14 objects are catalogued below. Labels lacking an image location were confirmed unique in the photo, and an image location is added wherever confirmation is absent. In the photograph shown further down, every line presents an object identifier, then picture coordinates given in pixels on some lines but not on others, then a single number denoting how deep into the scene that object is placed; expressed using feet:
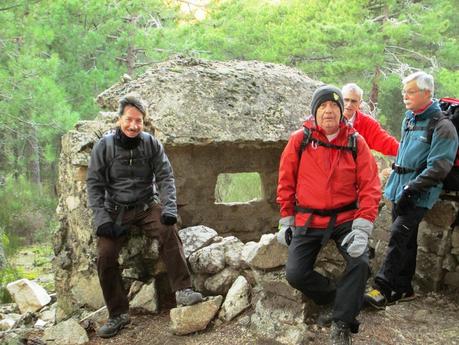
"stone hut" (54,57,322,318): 16.87
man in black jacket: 13.71
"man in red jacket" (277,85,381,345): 10.95
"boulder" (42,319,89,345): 14.10
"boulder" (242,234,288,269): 12.91
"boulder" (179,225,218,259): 16.08
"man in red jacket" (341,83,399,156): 14.74
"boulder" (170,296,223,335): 13.43
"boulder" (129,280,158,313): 15.16
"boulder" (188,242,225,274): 15.14
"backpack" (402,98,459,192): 12.91
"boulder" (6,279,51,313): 24.95
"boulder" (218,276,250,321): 13.58
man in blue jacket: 12.62
